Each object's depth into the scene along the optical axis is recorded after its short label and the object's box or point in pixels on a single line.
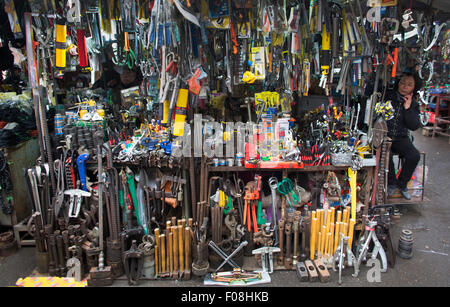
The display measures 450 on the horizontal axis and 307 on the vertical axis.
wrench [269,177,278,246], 3.67
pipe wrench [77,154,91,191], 3.71
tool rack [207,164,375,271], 3.78
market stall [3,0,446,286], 3.38
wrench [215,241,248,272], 3.41
